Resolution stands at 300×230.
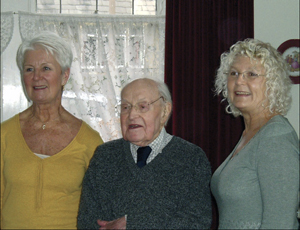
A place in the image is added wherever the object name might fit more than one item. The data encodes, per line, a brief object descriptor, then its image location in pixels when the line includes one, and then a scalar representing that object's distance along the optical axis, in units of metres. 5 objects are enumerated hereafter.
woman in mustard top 1.79
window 4.04
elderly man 1.71
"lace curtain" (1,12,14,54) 3.72
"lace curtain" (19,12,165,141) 3.90
